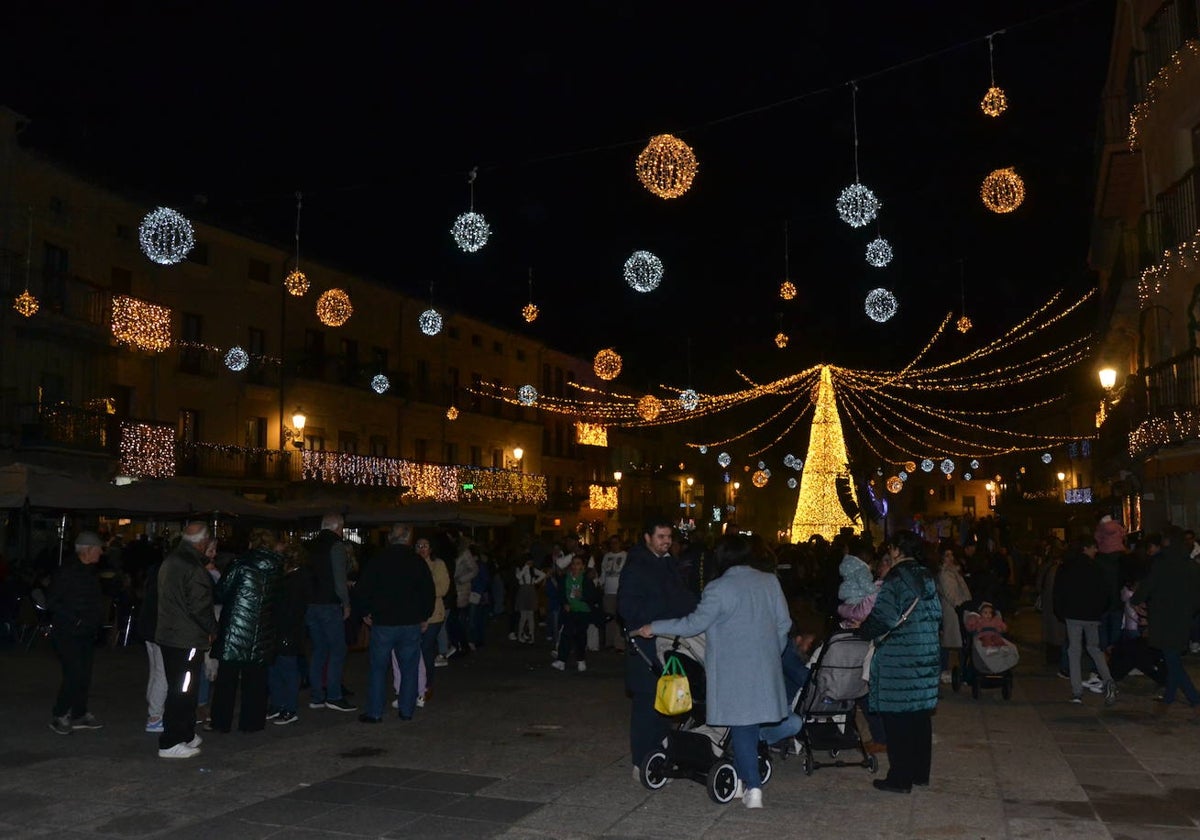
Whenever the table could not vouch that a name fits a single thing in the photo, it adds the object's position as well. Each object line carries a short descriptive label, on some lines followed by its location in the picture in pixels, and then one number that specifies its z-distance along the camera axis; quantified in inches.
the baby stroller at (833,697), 301.0
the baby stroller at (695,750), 264.8
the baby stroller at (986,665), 432.5
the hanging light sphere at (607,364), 1179.9
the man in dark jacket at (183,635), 319.6
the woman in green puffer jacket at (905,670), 275.9
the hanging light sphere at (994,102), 443.5
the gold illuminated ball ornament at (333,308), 839.7
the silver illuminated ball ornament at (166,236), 624.7
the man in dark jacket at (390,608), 378.6
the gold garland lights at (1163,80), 681.0
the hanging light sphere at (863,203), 493.4
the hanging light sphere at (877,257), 598.5
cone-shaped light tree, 1366.9
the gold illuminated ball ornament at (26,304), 882.1
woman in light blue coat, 253.9
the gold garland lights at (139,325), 992.9
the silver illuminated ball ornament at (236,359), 1095.6
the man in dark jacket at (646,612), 289.3
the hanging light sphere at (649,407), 1418.6
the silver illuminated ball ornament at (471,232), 552.1
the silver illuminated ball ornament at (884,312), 732.7
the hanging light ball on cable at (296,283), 763.4
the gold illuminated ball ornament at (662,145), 469.4
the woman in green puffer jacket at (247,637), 354.0
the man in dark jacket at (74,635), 360.2
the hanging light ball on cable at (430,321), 1003.9
